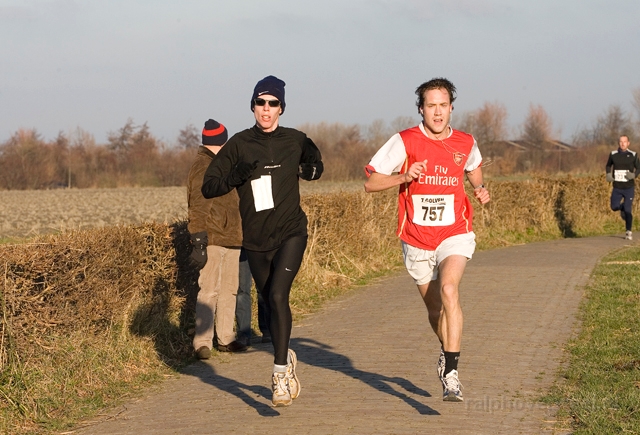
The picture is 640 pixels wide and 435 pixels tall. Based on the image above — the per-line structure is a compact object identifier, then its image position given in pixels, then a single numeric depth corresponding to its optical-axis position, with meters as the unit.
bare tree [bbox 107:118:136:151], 93.12
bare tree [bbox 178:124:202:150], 95.25
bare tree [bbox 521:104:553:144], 105.00
